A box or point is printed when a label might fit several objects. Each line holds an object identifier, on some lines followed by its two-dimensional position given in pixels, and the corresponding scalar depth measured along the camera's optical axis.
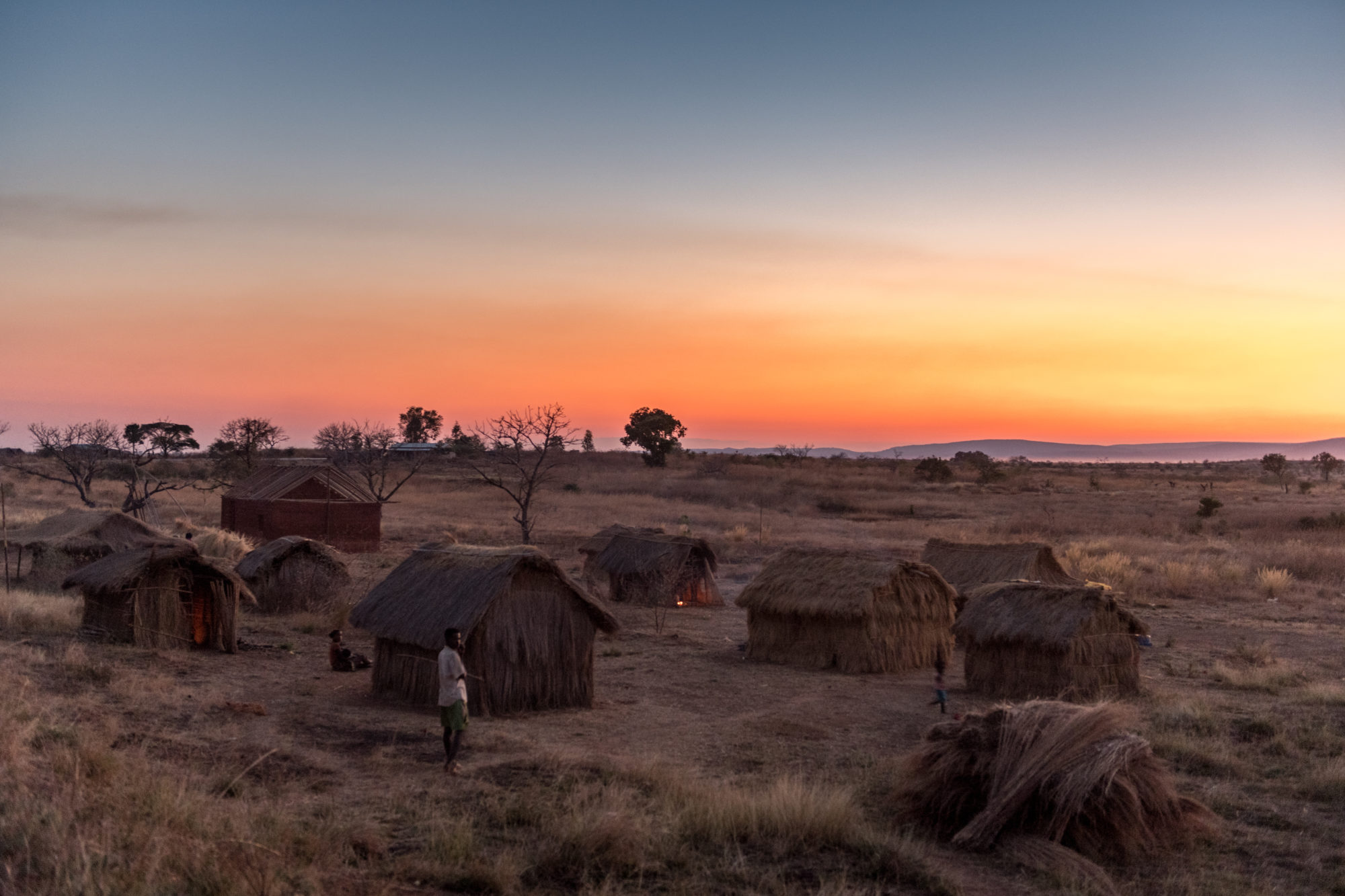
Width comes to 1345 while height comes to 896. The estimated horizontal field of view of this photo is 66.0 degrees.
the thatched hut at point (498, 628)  16.08
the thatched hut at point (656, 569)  30.12
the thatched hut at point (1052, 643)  17.94
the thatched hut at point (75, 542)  27.05
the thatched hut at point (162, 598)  19.75
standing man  12.01
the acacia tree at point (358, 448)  59.19
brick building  38.72
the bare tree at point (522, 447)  38.07
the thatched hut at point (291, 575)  26.00
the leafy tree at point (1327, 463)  103.12
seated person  19.44
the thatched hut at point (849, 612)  21.08
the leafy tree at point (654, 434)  101.44
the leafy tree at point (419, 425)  128.38
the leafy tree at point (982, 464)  86.00
